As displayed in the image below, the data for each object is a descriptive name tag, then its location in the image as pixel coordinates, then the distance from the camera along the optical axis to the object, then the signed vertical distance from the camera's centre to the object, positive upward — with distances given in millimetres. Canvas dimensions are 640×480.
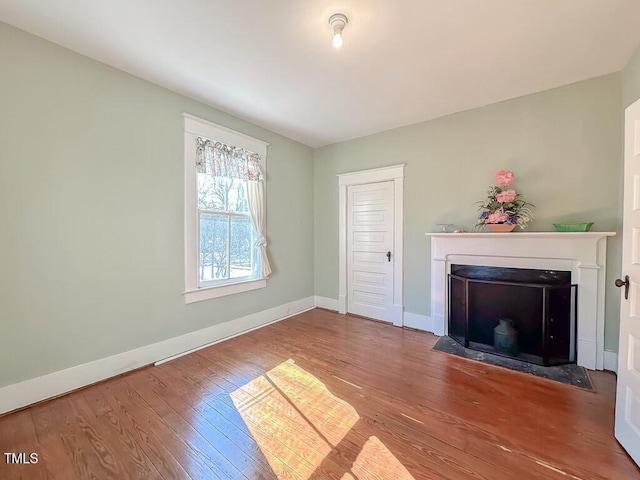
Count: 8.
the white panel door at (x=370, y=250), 3811 -212
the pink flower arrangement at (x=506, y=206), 2754 +319
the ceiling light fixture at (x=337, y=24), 1773 +1446
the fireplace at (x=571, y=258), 2459 -224
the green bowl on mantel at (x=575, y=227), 2437 +89
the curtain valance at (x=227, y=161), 2967 +893
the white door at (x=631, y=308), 1470 -414
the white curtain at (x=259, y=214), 3467 +281
